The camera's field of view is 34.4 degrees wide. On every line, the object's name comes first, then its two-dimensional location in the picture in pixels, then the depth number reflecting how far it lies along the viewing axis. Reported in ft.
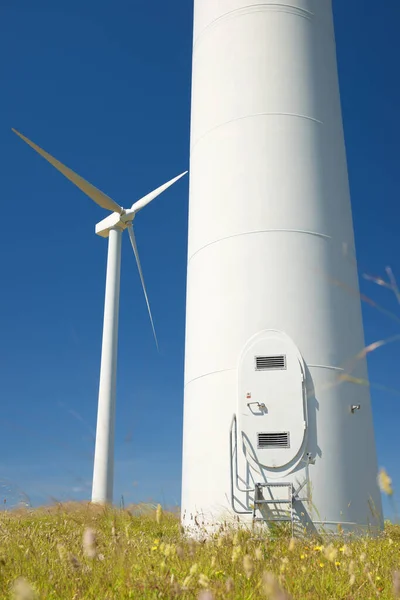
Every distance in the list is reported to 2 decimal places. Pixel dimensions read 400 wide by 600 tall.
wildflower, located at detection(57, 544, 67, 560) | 14.67
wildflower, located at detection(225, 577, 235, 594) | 10.90
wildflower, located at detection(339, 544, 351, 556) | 15.57
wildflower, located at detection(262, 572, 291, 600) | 7.38
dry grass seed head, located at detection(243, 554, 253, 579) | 11.16
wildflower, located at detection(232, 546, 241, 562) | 13.89
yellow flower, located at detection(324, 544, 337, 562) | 13.23
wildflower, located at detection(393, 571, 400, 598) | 9.59
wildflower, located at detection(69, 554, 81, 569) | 12.36
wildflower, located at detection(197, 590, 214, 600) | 7.81
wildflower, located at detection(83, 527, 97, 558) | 12.29
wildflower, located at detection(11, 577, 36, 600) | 8.36
